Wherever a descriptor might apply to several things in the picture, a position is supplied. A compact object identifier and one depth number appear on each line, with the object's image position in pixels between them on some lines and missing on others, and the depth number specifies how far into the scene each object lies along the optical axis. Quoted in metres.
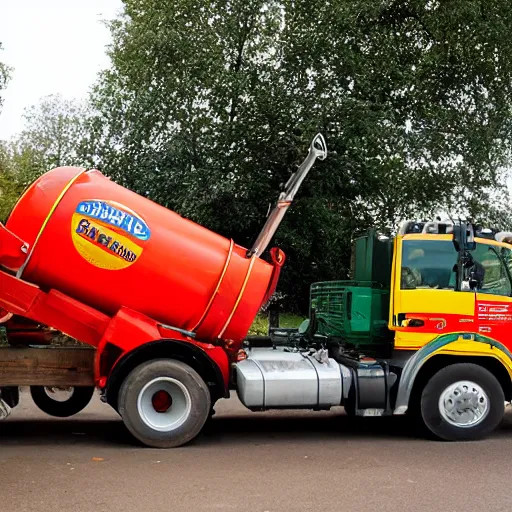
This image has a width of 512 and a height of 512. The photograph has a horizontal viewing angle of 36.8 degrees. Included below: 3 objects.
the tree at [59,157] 16.23
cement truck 7.80
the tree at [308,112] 15.06
